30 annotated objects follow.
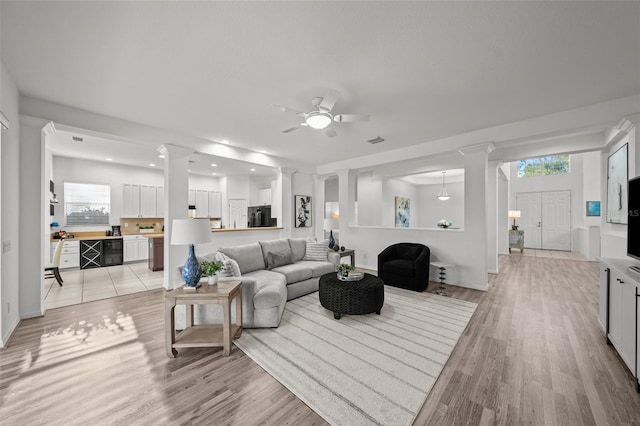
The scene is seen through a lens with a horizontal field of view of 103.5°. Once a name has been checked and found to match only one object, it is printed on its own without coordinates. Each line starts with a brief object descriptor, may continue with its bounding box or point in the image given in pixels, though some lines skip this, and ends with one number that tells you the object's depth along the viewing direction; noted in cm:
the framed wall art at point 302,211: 682
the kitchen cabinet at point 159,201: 769
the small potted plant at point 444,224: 642
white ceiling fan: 282
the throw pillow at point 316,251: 481
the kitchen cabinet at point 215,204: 865
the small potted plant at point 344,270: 346
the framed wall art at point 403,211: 939
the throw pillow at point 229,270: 303
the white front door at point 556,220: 878
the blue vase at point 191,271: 249
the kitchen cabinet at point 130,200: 715
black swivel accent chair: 439
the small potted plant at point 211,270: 259
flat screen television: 237
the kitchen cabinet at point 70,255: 596
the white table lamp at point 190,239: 249
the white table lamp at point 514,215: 866
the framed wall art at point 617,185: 350
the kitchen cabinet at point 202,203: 834
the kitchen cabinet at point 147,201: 744
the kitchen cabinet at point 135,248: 678
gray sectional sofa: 290
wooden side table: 235
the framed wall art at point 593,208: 800
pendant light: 923
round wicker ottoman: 314
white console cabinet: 198
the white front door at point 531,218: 938
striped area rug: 179
